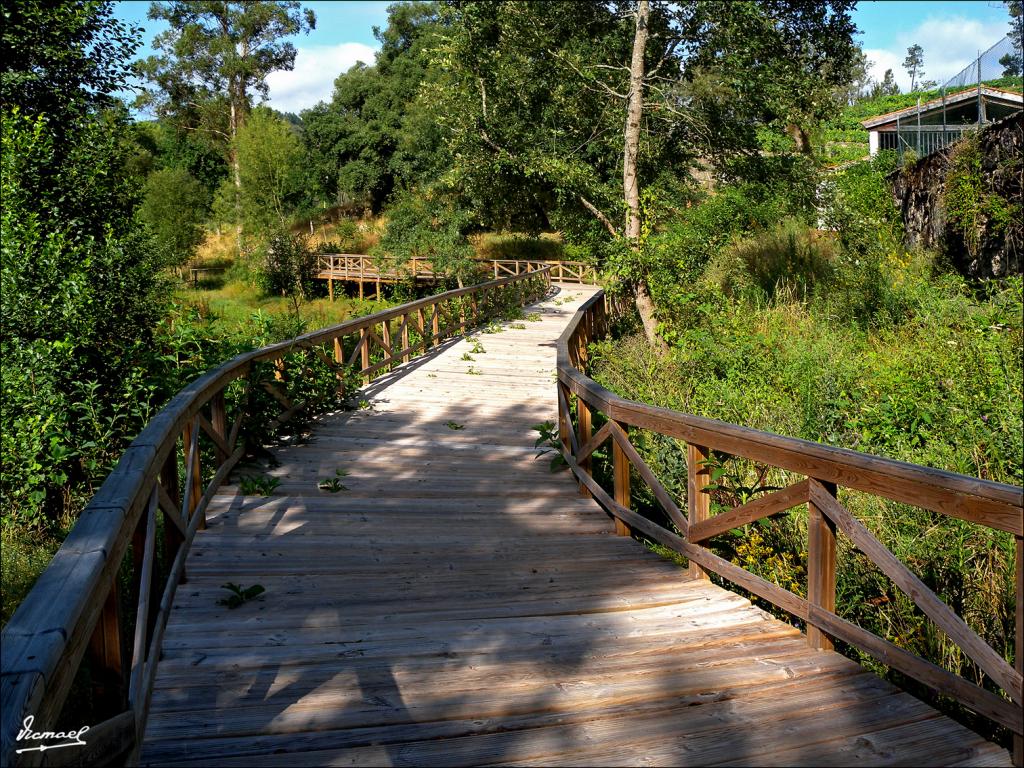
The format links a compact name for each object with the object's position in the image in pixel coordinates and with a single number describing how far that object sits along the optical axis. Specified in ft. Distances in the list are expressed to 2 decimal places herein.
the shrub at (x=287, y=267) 126.62
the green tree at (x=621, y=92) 41.81
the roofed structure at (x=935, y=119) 60.54
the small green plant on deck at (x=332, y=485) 20.41
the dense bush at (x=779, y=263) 44.42
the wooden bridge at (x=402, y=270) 116.78
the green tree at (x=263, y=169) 135.33
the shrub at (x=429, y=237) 106.42
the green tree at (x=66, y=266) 32.86
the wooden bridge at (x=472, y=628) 7.96
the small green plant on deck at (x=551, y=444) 23.16
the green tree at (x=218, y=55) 154.20
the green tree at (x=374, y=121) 146.72
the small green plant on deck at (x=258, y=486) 19.54
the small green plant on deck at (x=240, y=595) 12.59
